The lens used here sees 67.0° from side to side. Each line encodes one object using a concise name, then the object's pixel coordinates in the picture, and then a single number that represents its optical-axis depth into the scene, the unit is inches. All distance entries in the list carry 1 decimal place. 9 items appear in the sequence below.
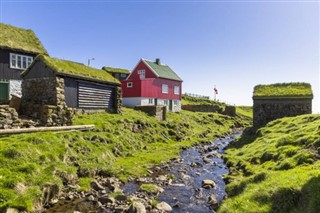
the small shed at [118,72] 2564.0
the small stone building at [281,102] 1273.4
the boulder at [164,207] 489.6
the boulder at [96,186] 574.9
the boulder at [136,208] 452.7
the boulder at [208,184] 618.5
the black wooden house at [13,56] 1251.2
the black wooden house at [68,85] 976.3
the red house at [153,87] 1865.2
